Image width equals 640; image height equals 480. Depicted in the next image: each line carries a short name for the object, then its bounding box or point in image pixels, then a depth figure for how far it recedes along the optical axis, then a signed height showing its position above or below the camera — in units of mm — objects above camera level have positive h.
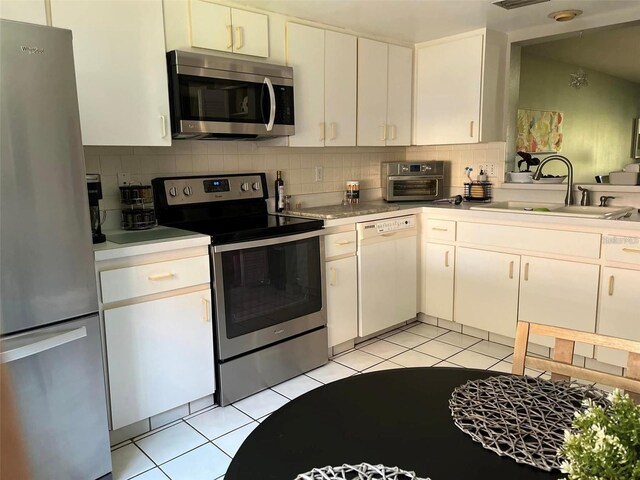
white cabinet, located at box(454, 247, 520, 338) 3219 -870
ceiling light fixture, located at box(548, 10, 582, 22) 3083 +907
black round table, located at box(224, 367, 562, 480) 911 -560
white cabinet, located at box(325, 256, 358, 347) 3109 -876
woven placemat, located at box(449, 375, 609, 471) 945 -541
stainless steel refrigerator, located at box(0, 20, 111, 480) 1622 -327
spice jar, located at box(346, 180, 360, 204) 3773 -218
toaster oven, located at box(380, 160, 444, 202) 3883 -146
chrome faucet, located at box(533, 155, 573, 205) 3314 -127
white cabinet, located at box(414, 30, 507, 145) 3496 +530
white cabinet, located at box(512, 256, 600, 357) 2881 -814
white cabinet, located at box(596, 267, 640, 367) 2709 -828
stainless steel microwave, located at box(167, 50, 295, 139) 2539 +366
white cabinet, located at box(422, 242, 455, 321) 3539 -864
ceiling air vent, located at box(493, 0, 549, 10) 2867 +920
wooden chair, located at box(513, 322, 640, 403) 1166 -510
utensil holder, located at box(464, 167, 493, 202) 3828 -226
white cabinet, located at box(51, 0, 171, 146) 2221 +456
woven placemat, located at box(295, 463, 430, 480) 879 -557
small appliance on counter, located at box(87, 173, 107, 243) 2223 -170
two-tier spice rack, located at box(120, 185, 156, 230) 2641 -226
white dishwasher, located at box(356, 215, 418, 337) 3287 -766
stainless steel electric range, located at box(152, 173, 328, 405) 2549 -625
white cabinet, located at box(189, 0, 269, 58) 2610 +745
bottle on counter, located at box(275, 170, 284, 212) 3359 -207
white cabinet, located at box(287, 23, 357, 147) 3098 +510
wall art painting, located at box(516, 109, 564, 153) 3979 +243
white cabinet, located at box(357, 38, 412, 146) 3506 +501
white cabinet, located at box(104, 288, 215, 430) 2195 -887
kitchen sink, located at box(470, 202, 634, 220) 2906 -325
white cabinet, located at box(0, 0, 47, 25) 1973 +638
